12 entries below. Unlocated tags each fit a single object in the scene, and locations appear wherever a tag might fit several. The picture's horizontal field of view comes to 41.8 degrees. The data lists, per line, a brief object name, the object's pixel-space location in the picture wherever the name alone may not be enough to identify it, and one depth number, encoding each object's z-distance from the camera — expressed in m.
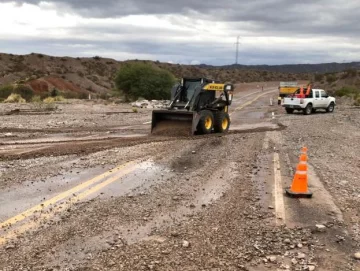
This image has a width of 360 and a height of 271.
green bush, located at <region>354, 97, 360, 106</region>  41.55
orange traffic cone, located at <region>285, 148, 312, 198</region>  8.34
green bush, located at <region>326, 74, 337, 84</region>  82.62
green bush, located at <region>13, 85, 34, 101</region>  48.99
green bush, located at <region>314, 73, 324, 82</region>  90.57
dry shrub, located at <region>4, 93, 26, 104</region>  39.34
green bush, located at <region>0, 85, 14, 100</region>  47.47
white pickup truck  31.55
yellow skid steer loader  17.73
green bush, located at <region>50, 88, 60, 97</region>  51.56
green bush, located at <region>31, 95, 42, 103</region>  39.31
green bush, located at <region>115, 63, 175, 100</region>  48.09
